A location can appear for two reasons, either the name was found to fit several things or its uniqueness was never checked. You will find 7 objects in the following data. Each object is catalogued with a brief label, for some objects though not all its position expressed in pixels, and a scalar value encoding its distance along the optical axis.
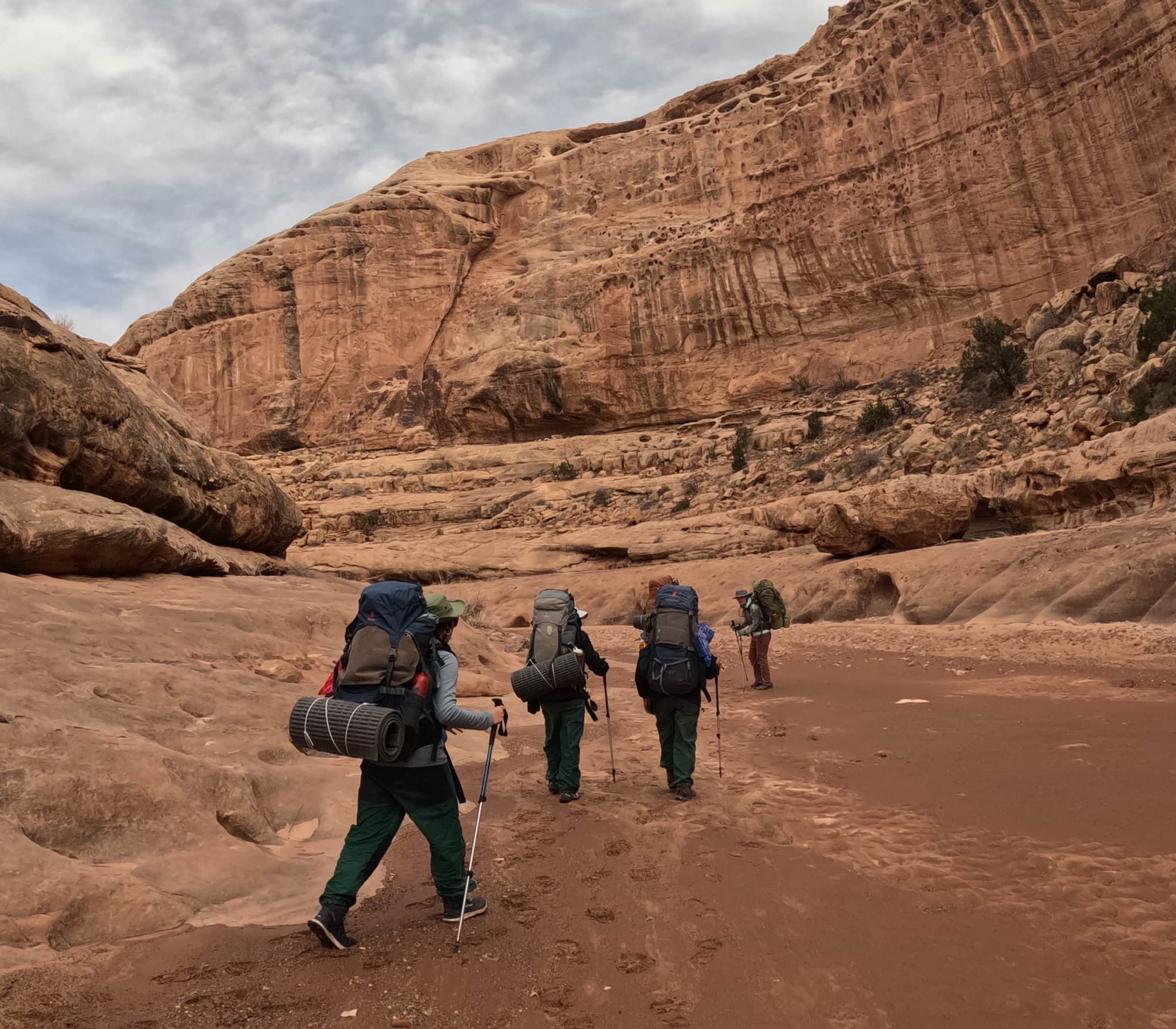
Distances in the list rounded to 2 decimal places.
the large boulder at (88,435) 9.84
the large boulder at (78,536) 8.73
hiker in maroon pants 11.34
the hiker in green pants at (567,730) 6.15
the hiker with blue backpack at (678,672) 6.04
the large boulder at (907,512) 18.12
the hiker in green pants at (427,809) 3.87
